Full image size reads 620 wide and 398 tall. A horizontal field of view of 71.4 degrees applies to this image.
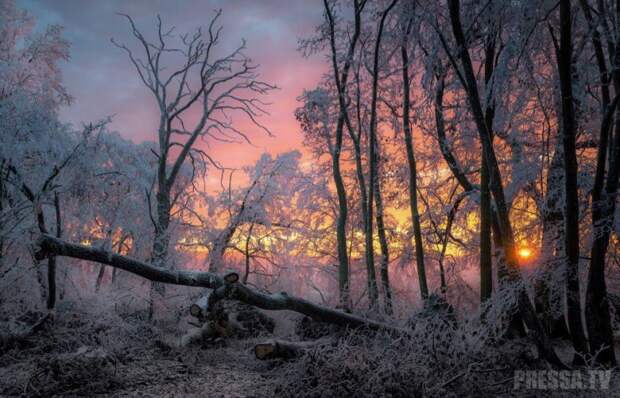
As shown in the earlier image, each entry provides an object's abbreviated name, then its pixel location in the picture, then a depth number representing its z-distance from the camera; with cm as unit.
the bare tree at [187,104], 1274
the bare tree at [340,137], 978
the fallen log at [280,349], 543
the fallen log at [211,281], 429
